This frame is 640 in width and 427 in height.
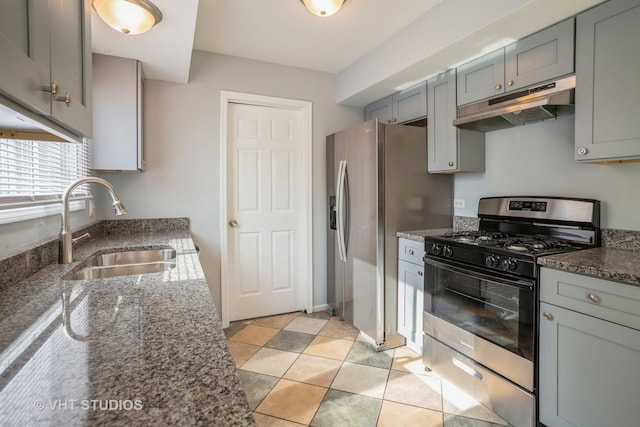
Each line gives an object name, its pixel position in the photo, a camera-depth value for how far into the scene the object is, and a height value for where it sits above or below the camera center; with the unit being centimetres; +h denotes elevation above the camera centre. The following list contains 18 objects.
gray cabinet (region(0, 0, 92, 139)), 64 +37
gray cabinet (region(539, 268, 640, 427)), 128 -63
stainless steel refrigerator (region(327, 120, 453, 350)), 250 +0
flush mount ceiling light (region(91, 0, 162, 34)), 154 +96
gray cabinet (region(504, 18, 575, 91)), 172 +87
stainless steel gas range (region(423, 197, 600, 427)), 163 -51
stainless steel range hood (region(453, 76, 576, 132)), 174 +59
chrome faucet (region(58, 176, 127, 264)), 149 -14
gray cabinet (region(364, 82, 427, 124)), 266 +92
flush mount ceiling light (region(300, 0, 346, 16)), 187 +119
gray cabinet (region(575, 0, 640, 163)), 150 +61
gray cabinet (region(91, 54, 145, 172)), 221 +65
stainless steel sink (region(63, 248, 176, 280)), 151 -31
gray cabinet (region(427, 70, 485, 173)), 239 +54
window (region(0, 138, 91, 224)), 130 +15
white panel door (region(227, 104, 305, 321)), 305 -5
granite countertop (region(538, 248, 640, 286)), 130 -25
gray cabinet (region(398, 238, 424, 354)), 237 -64
